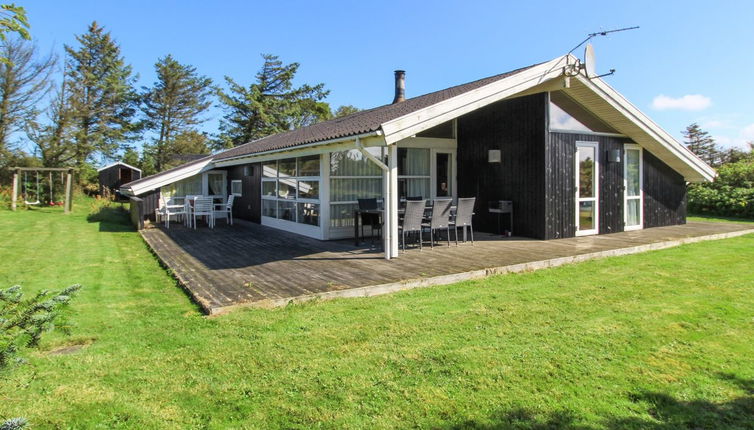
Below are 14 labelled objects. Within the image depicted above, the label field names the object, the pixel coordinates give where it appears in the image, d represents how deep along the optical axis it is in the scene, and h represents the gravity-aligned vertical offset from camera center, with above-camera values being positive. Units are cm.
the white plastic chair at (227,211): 1425 -2
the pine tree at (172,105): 3541 +844
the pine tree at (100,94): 2950 +822
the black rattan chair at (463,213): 870 -7
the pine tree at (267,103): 3270 +788
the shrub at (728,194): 1537 +52
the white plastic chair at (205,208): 1297 +7
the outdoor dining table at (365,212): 830 -6
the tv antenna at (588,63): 912 +300
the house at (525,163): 948 +110
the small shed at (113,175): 2752 +220
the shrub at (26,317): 193 -47
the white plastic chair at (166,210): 1350 +2
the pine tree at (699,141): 3834 +582
